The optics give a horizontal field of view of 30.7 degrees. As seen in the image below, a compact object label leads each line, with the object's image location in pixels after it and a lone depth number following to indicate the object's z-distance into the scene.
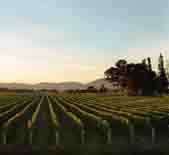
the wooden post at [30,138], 17.58
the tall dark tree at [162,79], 113.38
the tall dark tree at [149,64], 121.94
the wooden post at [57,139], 17.41
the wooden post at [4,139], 17.55
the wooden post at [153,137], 18.10
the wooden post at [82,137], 17.52
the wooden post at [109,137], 17.73
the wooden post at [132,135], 18.19
